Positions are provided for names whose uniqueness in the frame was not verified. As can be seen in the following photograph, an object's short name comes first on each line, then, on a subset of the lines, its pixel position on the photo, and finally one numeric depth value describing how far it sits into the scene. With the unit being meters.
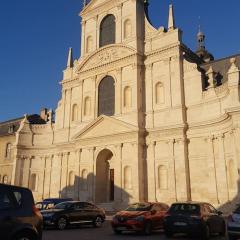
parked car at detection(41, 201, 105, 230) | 18.03
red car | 16.16
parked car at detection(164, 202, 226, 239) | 14.36
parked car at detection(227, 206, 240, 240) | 12.59
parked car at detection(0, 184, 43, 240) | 7.81
